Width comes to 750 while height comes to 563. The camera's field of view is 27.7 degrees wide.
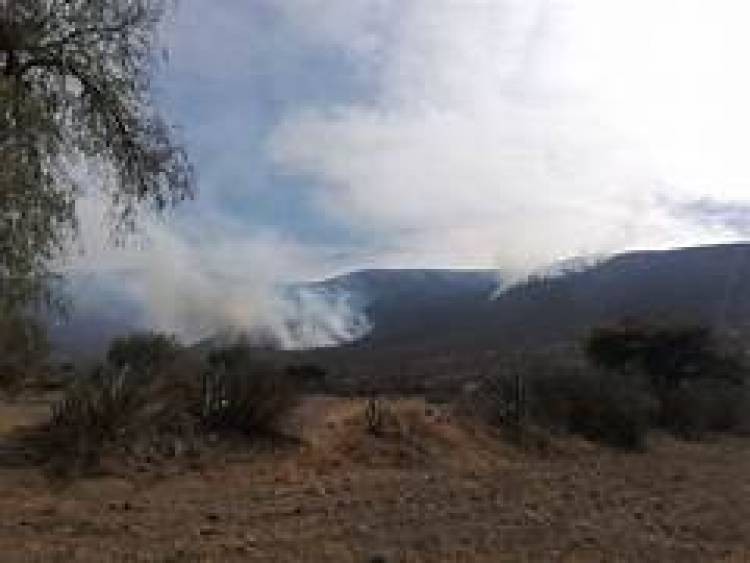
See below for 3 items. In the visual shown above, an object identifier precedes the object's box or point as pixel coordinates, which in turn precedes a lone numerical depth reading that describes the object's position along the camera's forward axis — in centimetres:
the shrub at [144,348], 4003
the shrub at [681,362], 3809
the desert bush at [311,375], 4156
